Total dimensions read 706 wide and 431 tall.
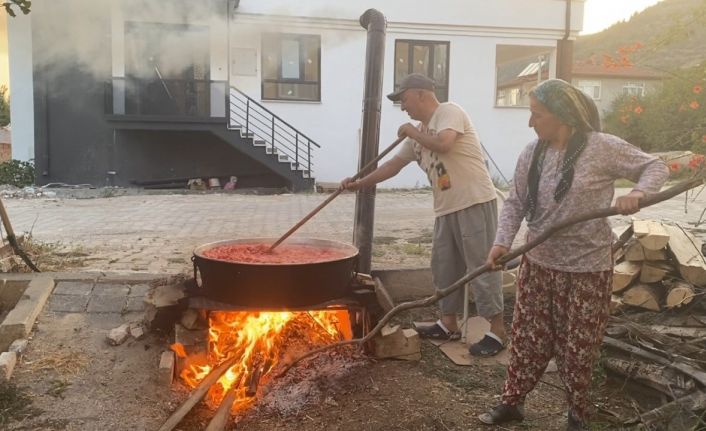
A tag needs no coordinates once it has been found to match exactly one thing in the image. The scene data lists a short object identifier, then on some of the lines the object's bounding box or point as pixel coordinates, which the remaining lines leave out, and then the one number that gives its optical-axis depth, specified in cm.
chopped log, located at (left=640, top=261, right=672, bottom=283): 459
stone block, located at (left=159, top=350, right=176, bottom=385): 365
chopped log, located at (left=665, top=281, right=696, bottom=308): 435
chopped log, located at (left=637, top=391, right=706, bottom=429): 310
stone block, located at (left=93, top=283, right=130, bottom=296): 466
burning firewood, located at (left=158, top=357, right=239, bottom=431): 312
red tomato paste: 385
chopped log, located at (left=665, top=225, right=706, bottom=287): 444
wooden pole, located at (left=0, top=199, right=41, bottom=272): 494
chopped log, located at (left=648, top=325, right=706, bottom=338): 389
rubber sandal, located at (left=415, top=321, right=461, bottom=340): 454
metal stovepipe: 480
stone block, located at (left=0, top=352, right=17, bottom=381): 352
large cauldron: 354
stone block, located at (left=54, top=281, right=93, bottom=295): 464
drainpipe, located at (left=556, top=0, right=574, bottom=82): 1786
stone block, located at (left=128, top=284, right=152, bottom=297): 466
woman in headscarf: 284
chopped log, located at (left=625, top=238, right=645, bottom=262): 459
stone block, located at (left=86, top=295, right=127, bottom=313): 446
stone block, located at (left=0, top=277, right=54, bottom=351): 396
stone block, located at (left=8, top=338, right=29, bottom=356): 383
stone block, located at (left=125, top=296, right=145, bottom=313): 448
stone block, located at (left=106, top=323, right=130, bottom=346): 402
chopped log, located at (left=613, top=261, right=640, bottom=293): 459
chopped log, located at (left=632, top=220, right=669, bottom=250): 451
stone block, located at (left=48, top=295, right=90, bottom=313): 444
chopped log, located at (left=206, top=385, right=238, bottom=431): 308
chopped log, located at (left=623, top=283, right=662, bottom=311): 450
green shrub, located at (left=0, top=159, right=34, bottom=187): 1583
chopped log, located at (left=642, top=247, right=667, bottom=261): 457
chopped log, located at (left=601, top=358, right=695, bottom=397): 329
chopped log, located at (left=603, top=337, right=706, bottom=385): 324
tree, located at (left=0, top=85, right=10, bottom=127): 2628
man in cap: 410
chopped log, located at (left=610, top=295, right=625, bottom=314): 459
